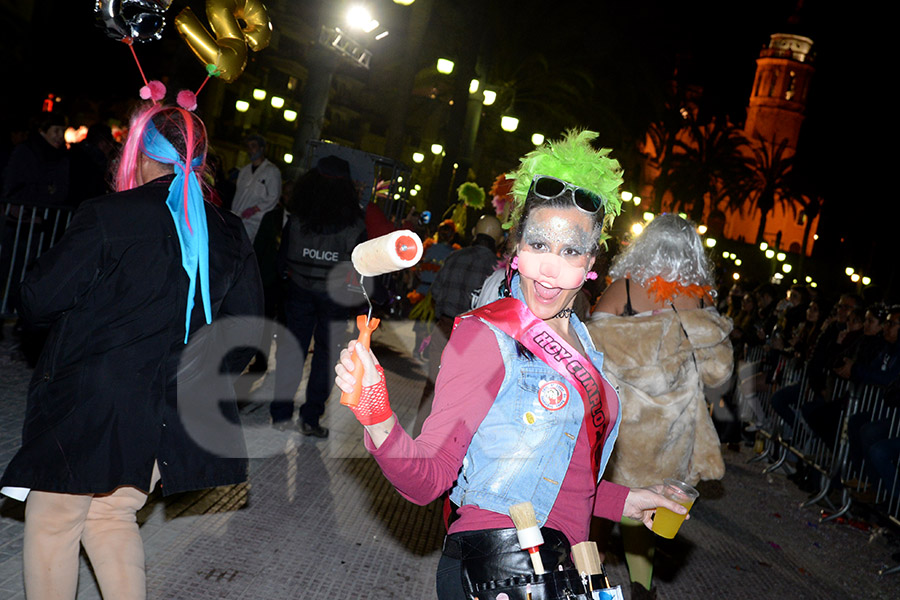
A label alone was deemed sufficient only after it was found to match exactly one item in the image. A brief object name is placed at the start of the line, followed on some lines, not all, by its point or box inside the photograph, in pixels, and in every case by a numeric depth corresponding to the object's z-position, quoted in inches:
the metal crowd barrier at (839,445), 288.8
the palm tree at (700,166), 1877.5
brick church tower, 3447.3
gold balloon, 177.3
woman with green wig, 76.2
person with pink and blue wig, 101.9
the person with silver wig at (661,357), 165.8
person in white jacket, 347.6
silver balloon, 162.4
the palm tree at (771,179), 2573.8
